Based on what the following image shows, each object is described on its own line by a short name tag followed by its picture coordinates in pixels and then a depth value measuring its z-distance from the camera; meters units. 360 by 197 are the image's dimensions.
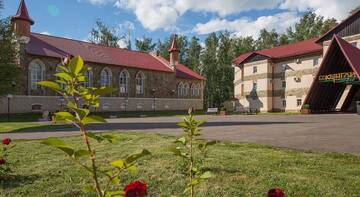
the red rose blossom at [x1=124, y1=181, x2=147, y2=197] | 1.50
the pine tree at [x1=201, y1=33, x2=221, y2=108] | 70.00
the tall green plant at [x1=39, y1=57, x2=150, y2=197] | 1.54
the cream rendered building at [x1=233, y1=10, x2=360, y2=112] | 31.33
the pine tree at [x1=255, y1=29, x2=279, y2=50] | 75.44
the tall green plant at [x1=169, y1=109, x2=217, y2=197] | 2.24
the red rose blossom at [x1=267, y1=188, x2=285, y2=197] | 1.44
